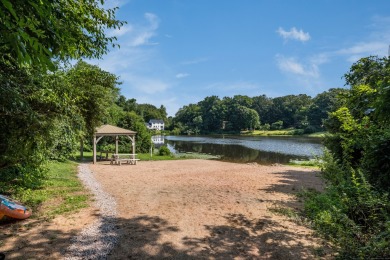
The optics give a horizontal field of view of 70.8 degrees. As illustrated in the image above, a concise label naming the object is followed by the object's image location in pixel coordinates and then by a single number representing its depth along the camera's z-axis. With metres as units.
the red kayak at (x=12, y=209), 7.18
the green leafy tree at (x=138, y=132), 33.19
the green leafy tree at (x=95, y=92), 12.46
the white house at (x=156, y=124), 118.62
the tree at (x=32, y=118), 5.96
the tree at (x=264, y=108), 120.94
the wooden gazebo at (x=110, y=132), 21.89
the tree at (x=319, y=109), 93.16
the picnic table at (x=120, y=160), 22.07
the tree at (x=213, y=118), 115.88
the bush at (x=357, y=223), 3.60
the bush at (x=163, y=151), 31.48
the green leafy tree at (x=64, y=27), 2.31
